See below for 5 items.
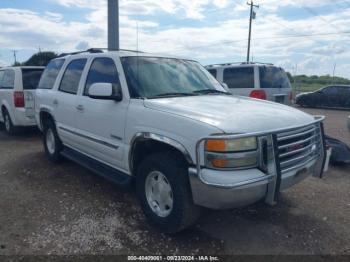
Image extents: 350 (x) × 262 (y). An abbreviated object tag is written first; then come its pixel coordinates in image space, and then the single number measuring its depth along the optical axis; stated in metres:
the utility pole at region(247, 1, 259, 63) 32.78
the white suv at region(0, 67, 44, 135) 8.54
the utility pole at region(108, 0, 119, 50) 11.77
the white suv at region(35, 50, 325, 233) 3.07
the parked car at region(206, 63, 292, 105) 9.49
